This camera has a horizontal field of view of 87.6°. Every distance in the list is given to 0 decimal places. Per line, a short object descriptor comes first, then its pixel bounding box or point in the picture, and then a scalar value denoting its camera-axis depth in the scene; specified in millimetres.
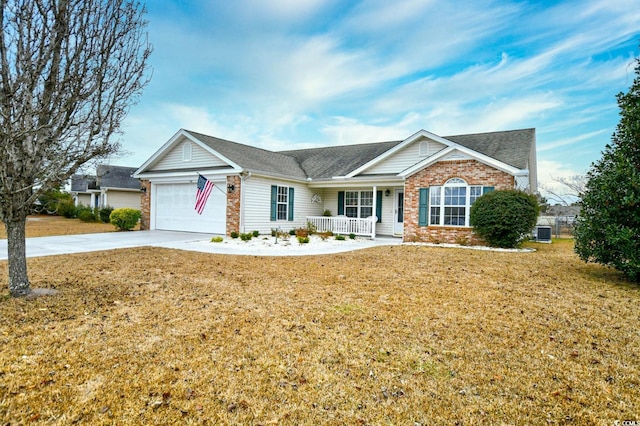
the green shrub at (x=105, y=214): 22462
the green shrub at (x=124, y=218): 16594
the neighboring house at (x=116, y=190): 27922
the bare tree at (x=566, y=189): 26612
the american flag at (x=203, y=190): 13508
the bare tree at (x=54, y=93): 4586
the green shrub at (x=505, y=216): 11484
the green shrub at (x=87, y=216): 24859
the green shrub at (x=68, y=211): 27612
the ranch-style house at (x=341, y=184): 13250
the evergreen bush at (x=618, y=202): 6723
